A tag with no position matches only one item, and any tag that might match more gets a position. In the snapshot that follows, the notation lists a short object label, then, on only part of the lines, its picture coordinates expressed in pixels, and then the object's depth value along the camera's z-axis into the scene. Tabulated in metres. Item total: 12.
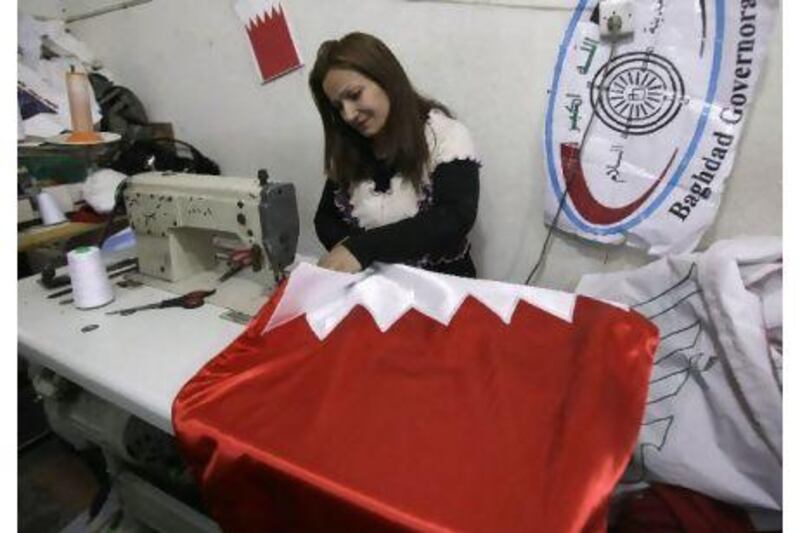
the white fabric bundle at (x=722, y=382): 0.70
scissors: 1.17
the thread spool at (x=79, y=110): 1.24
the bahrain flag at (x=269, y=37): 1.67
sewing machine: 1.10
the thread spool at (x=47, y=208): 1.68
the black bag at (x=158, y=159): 1.90
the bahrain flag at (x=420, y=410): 0.58
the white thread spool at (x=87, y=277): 1.14
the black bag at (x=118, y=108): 2.07
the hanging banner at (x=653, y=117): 1.05
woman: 1.16
